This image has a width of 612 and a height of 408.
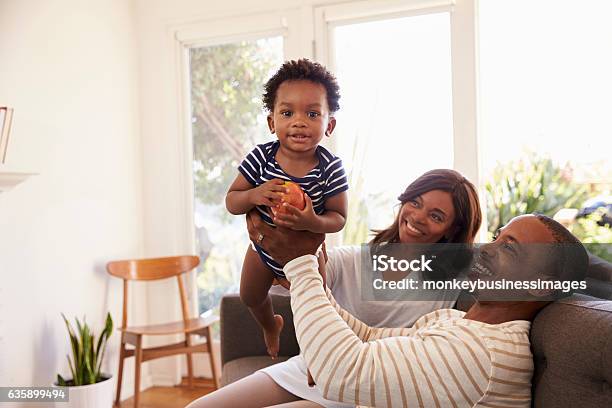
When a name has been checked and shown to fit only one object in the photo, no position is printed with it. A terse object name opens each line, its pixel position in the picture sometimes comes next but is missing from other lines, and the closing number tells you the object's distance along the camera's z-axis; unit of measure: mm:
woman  1829
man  1232
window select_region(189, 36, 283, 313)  3822
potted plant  2936
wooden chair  3298
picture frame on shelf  2504
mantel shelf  2566
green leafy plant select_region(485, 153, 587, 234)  3768
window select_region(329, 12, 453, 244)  3404
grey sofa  1121
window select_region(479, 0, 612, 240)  3537
